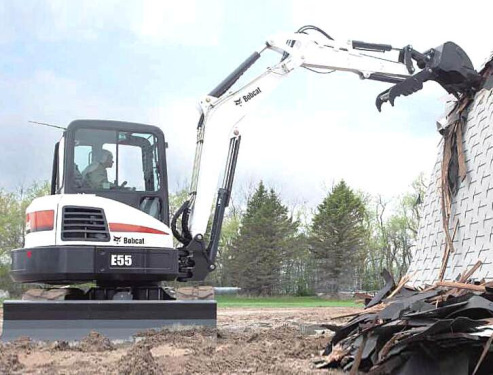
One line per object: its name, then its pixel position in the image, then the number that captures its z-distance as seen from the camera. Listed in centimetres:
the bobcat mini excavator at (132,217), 880
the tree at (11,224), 4131
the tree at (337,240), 5000
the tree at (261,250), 4869
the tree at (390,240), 5334
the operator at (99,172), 945
